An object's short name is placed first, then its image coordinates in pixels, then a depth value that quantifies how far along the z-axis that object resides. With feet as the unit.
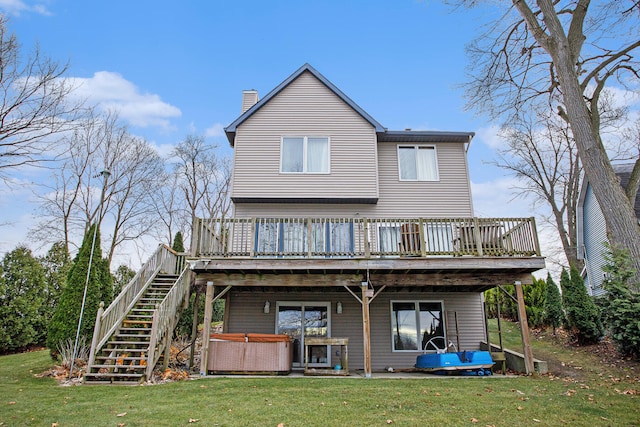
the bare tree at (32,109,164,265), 69.92
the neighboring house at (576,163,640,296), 61.52
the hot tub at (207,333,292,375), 31.94
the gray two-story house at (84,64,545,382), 32.53
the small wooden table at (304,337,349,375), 32.42
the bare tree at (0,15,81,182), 29.89
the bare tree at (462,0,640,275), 32.09
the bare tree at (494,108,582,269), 67.77
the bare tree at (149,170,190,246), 82.64
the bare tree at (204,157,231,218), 84.89
